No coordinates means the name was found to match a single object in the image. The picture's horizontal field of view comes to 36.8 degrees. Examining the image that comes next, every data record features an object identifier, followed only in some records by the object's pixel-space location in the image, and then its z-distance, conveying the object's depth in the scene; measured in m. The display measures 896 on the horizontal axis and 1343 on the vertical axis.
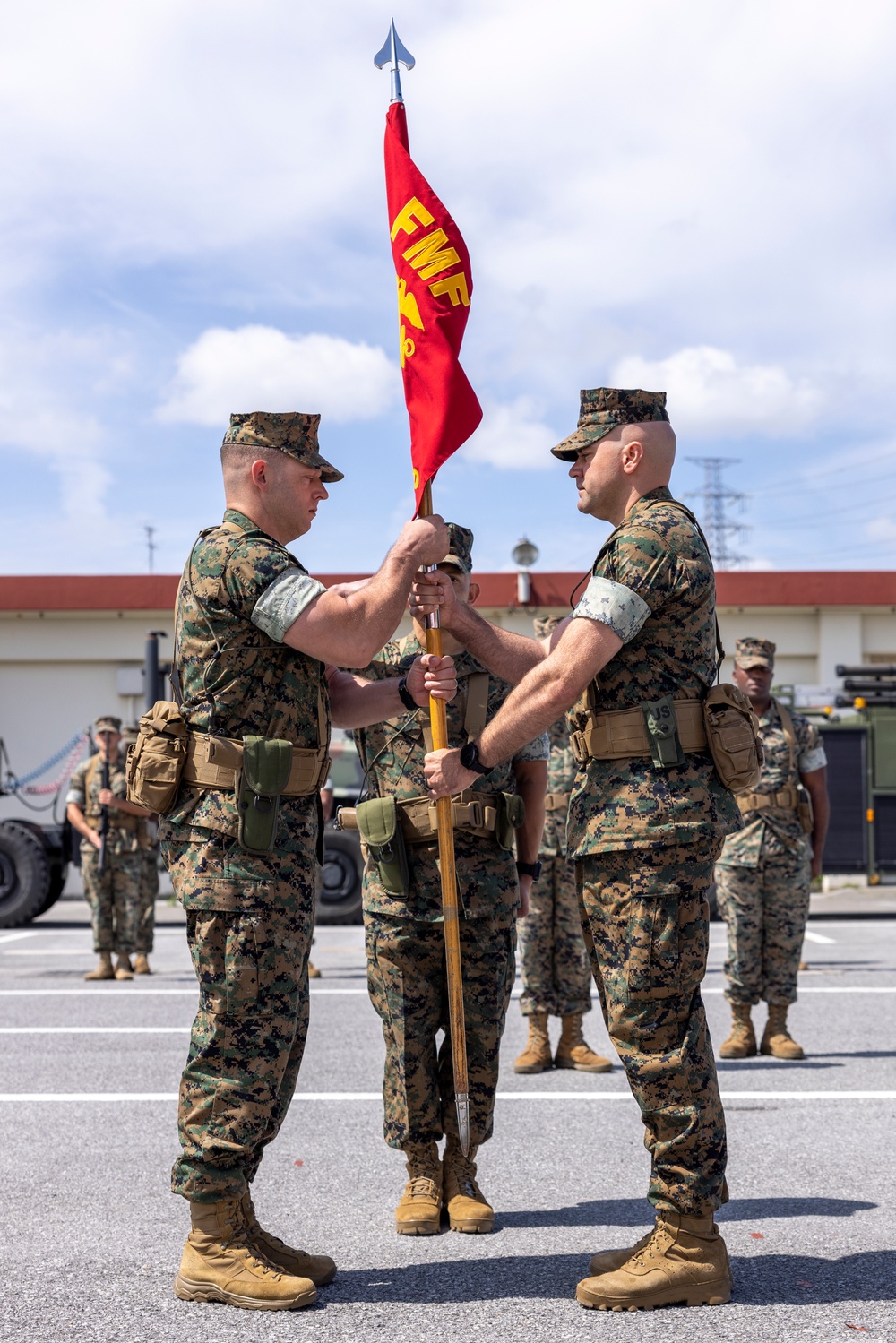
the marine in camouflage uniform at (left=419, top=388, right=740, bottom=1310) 3.42
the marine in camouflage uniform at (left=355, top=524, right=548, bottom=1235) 4.18
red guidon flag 4.12
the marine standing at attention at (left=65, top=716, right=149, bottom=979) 10.57
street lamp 21.76
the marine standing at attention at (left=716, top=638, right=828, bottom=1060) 7.09
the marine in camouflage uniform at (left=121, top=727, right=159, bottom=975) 10.69
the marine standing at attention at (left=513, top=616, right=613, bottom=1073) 6.68
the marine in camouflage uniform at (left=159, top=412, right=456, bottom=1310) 3.42
